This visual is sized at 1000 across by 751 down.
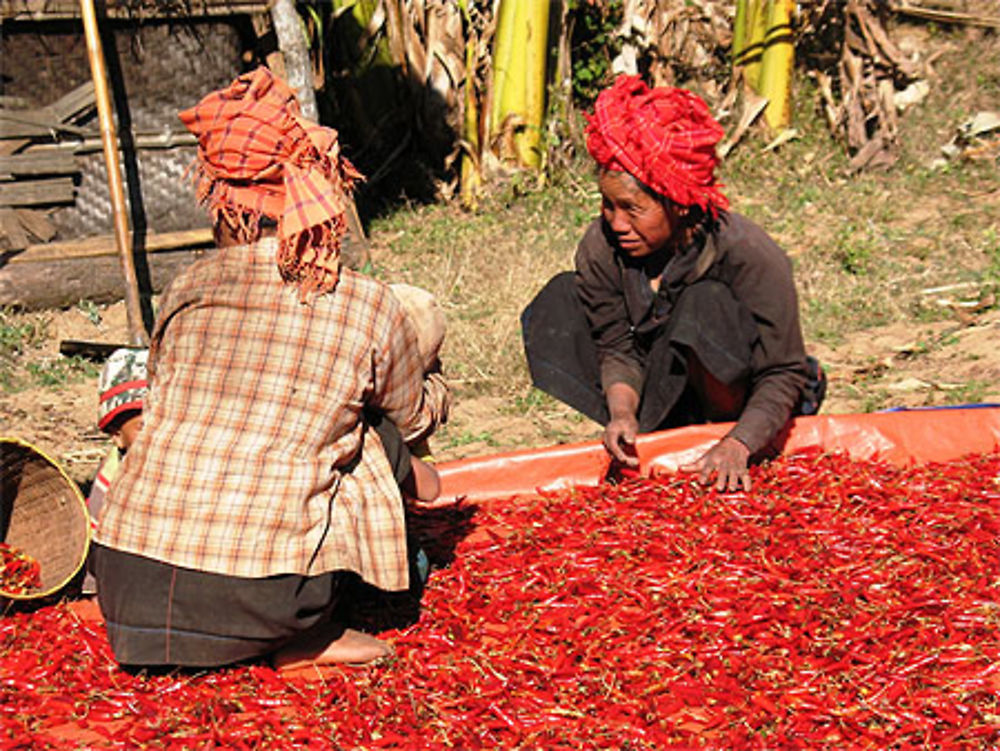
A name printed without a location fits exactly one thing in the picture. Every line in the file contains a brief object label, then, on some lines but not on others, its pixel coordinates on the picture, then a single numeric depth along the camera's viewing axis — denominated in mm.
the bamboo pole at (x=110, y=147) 5582
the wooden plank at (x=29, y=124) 6070
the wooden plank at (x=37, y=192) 6125
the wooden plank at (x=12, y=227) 6125
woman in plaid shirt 2457
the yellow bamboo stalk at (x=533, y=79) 7465
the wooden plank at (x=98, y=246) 6121
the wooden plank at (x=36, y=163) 6117
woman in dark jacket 3357
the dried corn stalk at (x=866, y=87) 7996
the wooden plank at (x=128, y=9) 5848
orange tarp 3727
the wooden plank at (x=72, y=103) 6105
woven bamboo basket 3127
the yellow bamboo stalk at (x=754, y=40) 8016
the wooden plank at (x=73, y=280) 6031
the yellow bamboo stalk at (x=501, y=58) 7473
